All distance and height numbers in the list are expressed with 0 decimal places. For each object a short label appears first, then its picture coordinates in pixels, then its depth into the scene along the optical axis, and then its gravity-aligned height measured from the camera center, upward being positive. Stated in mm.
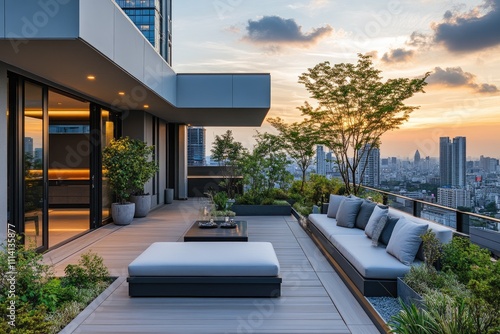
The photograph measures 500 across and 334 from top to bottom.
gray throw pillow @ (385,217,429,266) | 3801 -843
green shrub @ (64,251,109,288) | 4043 -1289
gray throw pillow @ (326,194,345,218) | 6729 -774
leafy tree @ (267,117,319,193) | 11727 +705
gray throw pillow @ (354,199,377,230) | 5633 -780
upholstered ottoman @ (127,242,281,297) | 3732 -1205
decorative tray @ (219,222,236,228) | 6113 -1048
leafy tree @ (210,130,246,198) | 13086 +343
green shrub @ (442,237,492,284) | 3330 -899
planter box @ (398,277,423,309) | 3023 -1183
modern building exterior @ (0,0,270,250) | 3953 +1360
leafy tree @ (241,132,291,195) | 10922 -198
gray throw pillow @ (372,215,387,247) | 4480 -830
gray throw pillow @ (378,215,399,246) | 4496 -830
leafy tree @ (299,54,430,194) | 9102 +1574
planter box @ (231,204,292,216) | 9938 -1277
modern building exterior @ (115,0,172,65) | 24391 +10400
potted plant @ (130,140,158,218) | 8422 -303
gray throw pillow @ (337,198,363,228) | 5852 -791
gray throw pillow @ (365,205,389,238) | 4809 -737
